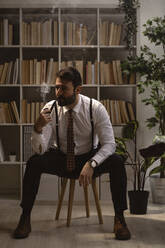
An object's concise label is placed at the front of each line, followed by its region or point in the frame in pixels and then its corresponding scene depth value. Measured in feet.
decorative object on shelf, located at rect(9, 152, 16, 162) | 13.80
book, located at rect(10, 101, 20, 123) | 13.78
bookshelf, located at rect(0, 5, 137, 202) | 13.66
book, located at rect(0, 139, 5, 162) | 13.84
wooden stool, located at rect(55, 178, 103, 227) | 10.17
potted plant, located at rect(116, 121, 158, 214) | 11.66
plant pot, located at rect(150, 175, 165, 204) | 13.07
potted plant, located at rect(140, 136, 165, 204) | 10.86
